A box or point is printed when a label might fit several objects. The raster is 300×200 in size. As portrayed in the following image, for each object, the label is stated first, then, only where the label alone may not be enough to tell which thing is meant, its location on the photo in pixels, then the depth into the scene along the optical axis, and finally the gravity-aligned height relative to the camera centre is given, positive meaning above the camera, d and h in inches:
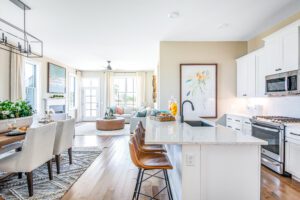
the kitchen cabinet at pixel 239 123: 162.0 -21.4
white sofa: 374.3 -28.4
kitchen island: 72.2 -26.8
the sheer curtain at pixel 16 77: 206.4 +23.0
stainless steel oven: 126.0 -29.8
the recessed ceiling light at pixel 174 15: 132.8 +59.3
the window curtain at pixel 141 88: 411.5 +23.7
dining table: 94.0 -20.8
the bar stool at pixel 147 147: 95.5 -26.8
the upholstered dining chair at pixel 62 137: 134.1 -27.9
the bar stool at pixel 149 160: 76.0 -26.7
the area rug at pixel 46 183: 103.5 -51.5
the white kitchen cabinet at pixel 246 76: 172.6 +22.7
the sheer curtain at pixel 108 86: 414.0 +26.8
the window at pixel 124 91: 420.8 +17.6
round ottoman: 302.5 -39.8
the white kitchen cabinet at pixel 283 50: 122.6 +34.8
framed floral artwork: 198.5 +11.9
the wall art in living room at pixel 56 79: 287.1 +31.5
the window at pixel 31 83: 242.3 +19.7
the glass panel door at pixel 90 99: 421.4 -0.3
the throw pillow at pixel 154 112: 152.8 -10.4
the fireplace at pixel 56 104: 277.3 -8.3
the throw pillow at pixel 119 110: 382.0 -22.8
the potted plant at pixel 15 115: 118.6 -10.8
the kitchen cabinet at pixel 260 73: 156.0 +22.1
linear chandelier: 114.6 +59.7
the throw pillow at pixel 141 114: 284.0 -21.9
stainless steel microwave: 122.1 +11.2
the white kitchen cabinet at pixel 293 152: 114.4 -31.9
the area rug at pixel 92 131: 276.7 -49.7
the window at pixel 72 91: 374.3 +15.8
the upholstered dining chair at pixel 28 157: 100.9 -31.4
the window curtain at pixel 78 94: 400.5 +10.3
